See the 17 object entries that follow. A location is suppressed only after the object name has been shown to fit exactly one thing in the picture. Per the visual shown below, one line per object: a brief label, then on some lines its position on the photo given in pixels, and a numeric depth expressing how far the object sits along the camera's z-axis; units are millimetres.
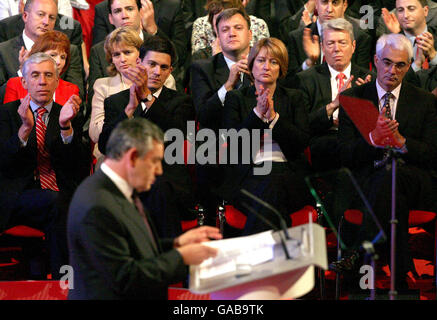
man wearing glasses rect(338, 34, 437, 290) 8437
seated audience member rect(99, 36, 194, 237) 8625
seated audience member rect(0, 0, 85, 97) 11539
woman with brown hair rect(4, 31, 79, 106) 10453
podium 5781
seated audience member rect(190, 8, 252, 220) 9789
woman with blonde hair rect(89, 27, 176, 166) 10375
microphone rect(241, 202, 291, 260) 5948
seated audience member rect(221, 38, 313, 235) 8703
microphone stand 6562
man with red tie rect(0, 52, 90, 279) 9000
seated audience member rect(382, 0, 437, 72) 11084
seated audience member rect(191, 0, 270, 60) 11906
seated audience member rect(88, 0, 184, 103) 11461
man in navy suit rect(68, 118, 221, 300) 5605
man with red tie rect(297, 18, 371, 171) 9648
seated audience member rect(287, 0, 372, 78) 11664
